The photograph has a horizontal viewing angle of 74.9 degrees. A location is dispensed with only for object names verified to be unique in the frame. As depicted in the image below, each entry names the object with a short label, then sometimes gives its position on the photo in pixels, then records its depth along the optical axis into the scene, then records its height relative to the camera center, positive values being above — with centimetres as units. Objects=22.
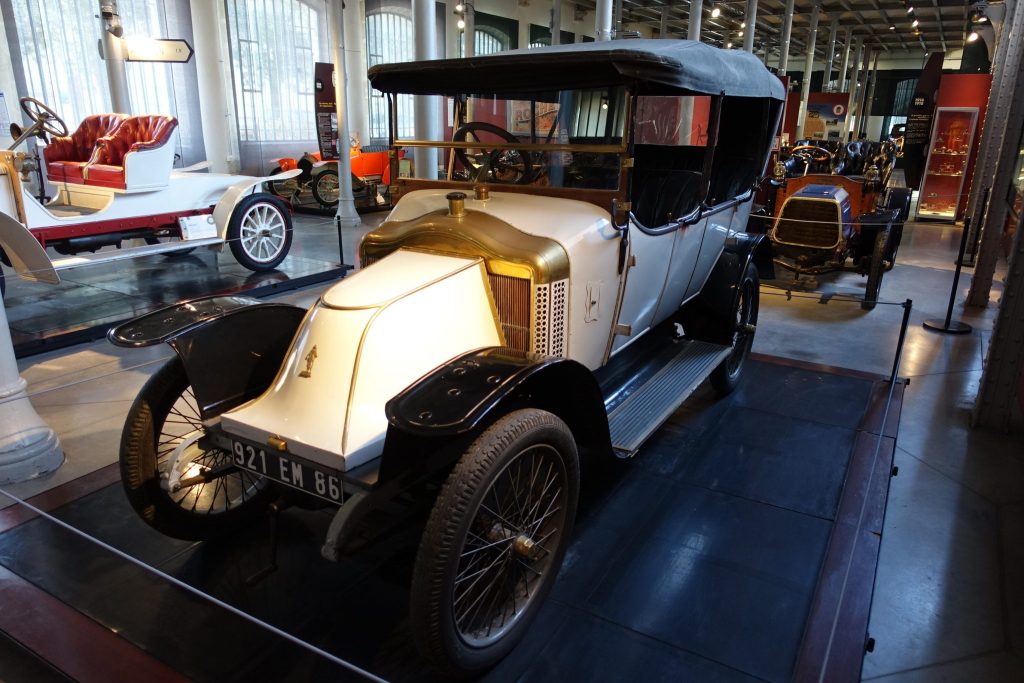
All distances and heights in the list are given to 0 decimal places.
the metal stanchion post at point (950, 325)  545 -148
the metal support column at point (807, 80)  1914 +160
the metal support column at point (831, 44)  2178 +297
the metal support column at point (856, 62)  2667 +293
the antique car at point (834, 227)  668 -89
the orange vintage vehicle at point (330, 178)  1160 -87
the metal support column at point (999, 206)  480 -48
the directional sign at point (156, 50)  792 +84
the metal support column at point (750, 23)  1520 +248
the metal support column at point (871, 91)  3219 +223
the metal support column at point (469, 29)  1414 +207
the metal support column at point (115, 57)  779 +76
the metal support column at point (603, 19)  905 +148
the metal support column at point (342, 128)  979 +0
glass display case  1183 -38
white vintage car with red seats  548 -68
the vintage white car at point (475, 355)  185 -71
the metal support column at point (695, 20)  1277 +216
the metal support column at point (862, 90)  2934 +209
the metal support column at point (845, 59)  2463 +286
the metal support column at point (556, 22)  1468 +237
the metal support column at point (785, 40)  1714 +248
